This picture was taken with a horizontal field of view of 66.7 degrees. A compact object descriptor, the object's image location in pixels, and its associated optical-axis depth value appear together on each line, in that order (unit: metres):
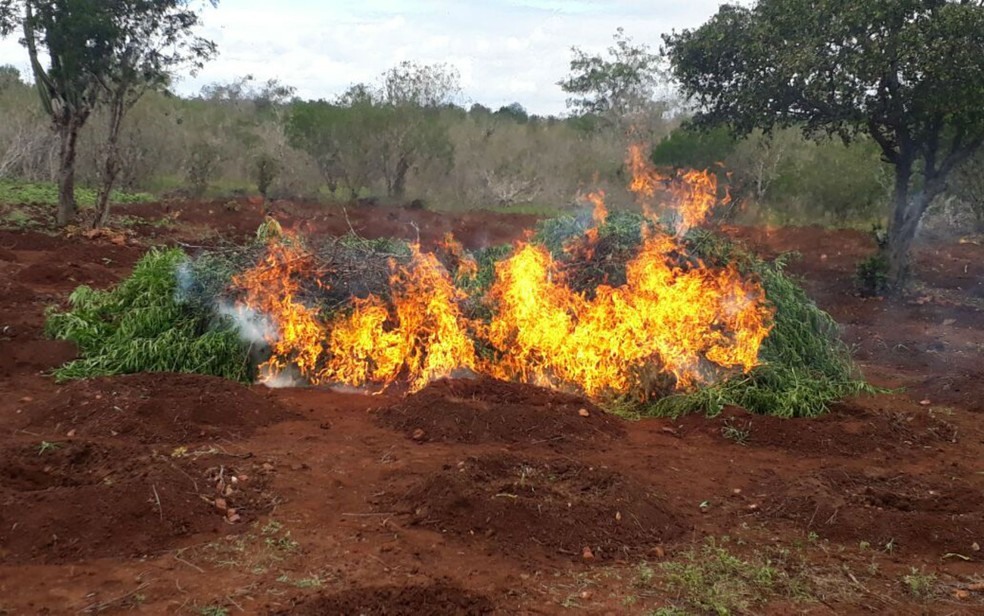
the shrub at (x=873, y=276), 13.59
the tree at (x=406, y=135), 22.58
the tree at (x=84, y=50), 13.86
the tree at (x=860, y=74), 10.87
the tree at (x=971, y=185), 17.91
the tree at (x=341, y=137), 21.81
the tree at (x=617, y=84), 28.52
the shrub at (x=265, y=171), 21.92
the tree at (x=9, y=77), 25.04
